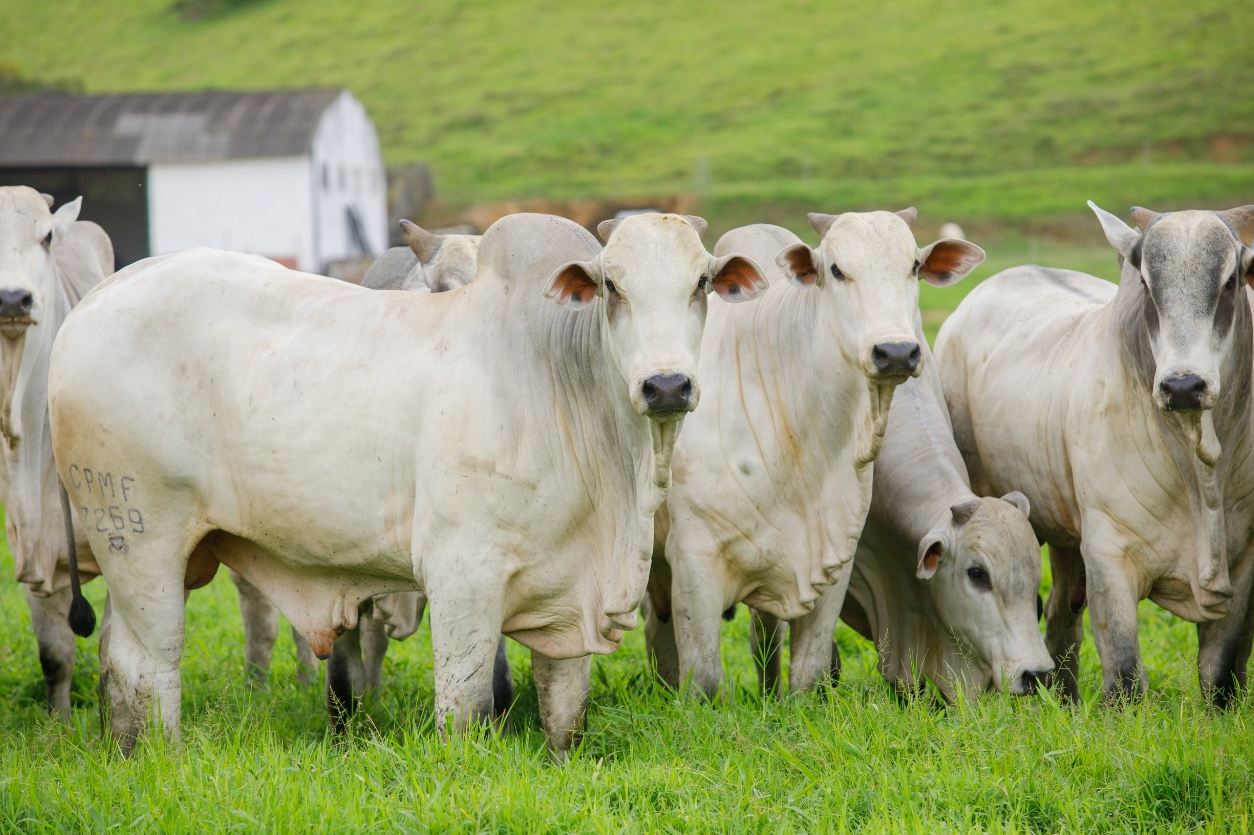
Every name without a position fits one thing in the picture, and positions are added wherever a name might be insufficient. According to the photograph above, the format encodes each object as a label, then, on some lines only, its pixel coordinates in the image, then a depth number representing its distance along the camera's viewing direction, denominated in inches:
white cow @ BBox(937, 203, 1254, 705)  424.2
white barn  2481.5
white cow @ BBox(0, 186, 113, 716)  482.0
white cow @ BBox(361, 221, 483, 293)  521.3
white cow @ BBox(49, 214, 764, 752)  386.3
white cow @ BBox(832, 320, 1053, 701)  462.3
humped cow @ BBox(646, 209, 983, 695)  451.5
